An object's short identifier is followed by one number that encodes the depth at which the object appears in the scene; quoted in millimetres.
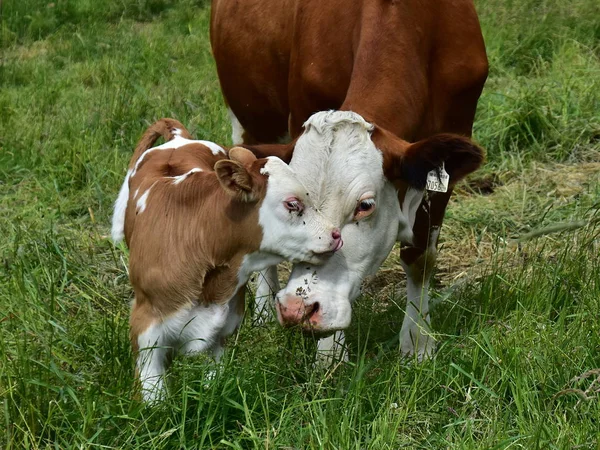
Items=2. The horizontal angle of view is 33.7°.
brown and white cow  3885
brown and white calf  3689
